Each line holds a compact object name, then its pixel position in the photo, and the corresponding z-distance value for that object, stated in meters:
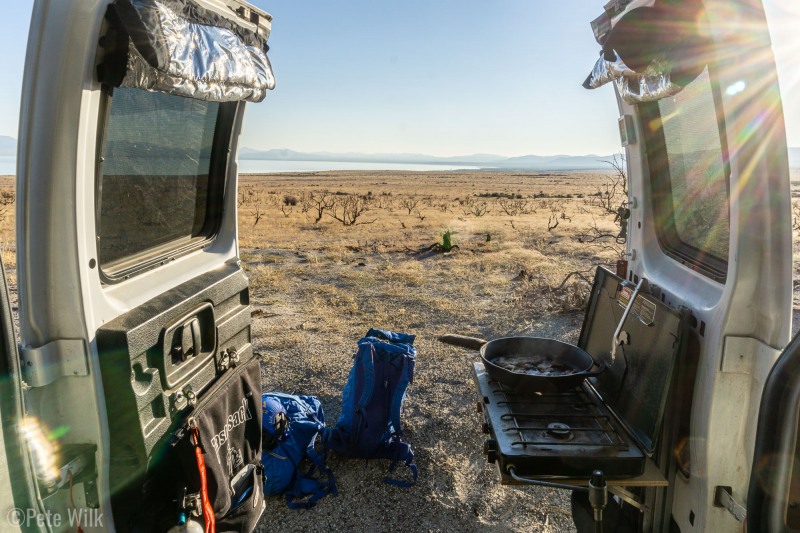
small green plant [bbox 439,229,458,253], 12.98
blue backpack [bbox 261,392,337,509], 3.53
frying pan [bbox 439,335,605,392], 2.68
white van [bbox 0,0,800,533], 1.62
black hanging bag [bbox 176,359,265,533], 2.16
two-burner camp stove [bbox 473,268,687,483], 2.22
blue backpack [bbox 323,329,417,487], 3.90
